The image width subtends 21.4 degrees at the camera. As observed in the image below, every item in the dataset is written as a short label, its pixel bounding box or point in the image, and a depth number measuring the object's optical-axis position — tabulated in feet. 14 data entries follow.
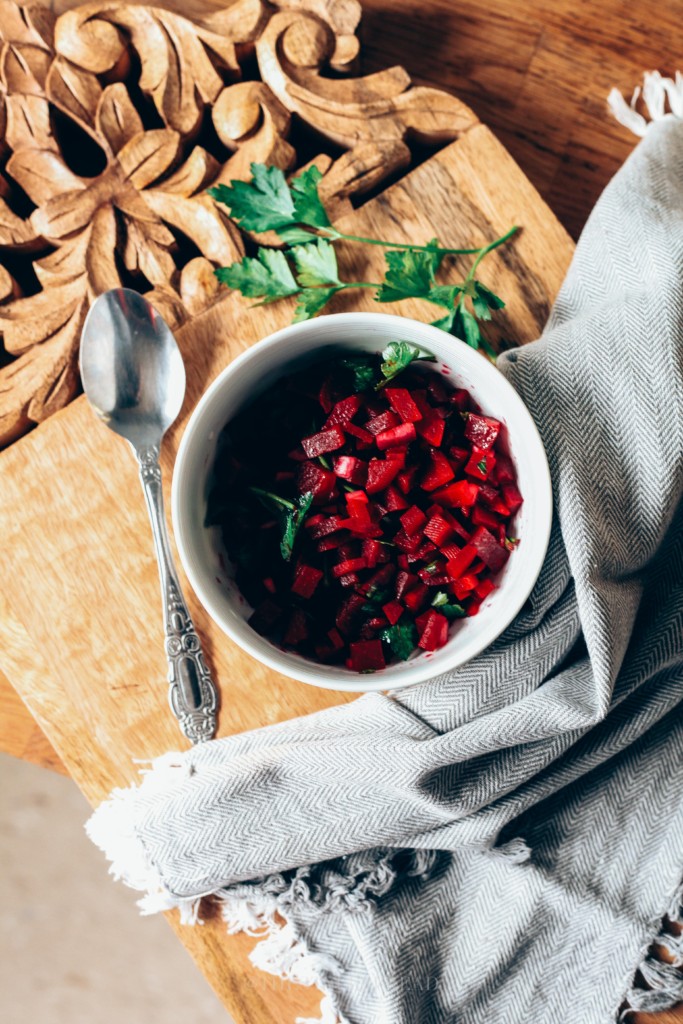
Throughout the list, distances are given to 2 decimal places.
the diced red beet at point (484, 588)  2.20
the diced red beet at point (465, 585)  2.19
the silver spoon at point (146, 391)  2.30
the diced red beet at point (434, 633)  2.20
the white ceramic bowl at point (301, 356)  2.15
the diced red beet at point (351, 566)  2.20
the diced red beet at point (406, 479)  2.19
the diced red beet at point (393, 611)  2.20
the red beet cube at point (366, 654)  2.20
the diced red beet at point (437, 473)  2.19
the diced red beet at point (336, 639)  2.21
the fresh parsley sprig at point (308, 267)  2.28
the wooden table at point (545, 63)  2.50
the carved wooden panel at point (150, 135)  2.34
